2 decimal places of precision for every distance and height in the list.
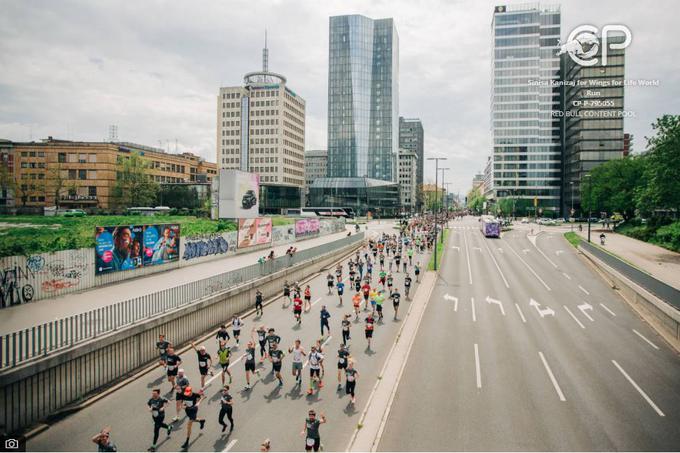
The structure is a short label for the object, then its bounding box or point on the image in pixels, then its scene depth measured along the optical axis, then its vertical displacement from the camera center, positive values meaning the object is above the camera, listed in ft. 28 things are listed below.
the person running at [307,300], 79.80 -16.73
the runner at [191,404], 35.27 -16.39
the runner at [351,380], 41.16 -16.44
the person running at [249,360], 46.24 -16.37
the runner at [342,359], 45.90 -15.98
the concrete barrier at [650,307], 65.64 -16.74
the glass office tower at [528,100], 480.23 +140.49
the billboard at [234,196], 140.46 +7.15
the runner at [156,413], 34.06 -16.50
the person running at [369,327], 57.31 -15.43
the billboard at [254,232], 128.71 -5.22
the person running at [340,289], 86.50 -15.30
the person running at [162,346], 47.89 -15.38
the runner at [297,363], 45.98 -16.42
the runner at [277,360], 45.85 -16.15
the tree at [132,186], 286.87 +20.99
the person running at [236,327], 59.26 -16.17
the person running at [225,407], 35.53 -16.66
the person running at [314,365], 45.11 -16.43
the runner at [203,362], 44.83 -16.06
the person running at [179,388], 36.84 -15.66
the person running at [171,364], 44.34 -16.19
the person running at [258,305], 75.10 -16.46
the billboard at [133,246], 75.86 -6.35
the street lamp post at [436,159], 157.69 +22.66
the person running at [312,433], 31.48 -16.71
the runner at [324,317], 63.52 -15.62
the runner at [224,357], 46.29 -16.05
